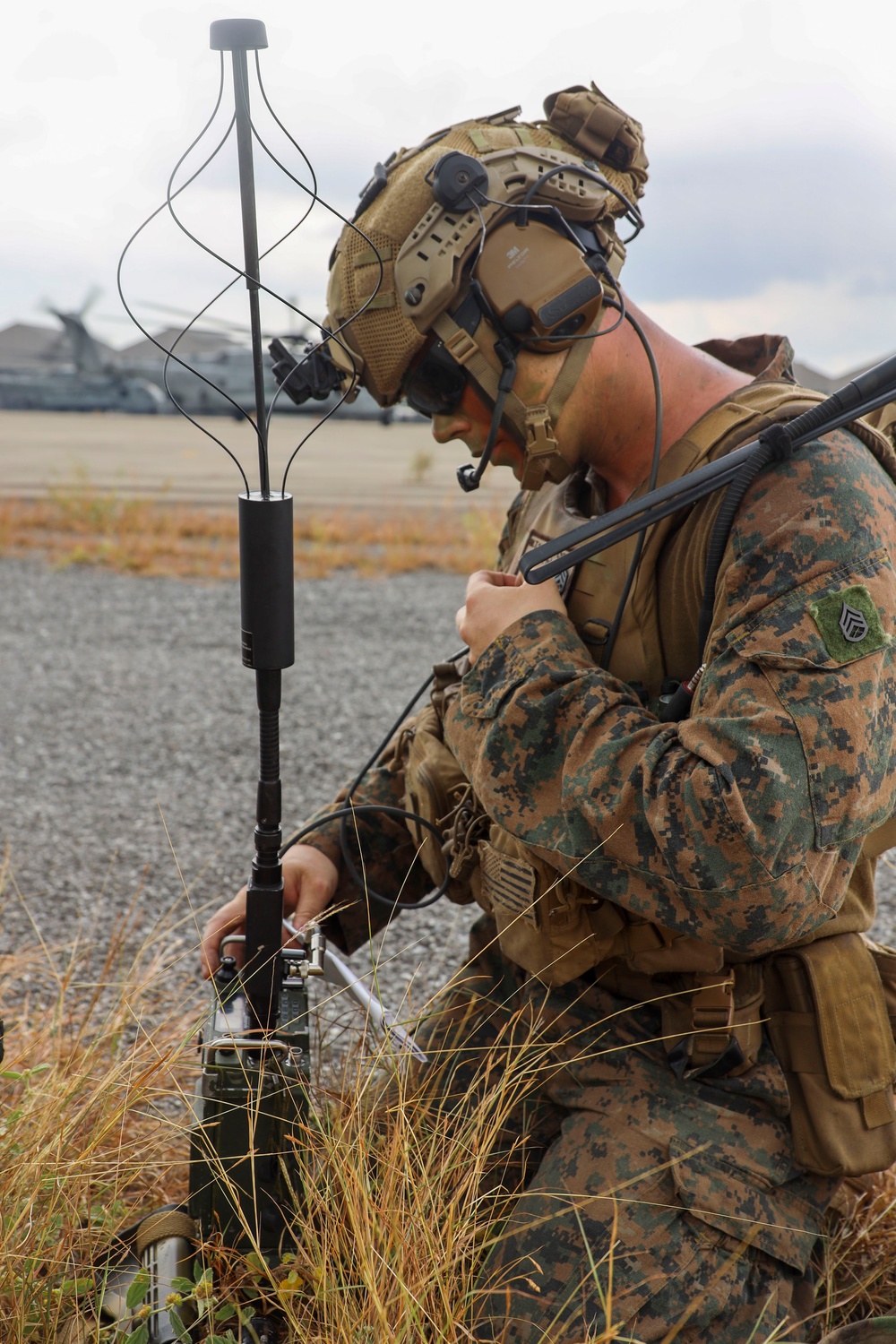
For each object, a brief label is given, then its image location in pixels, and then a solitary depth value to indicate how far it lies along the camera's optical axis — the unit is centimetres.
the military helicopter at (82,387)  5944
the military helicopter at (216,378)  5426
